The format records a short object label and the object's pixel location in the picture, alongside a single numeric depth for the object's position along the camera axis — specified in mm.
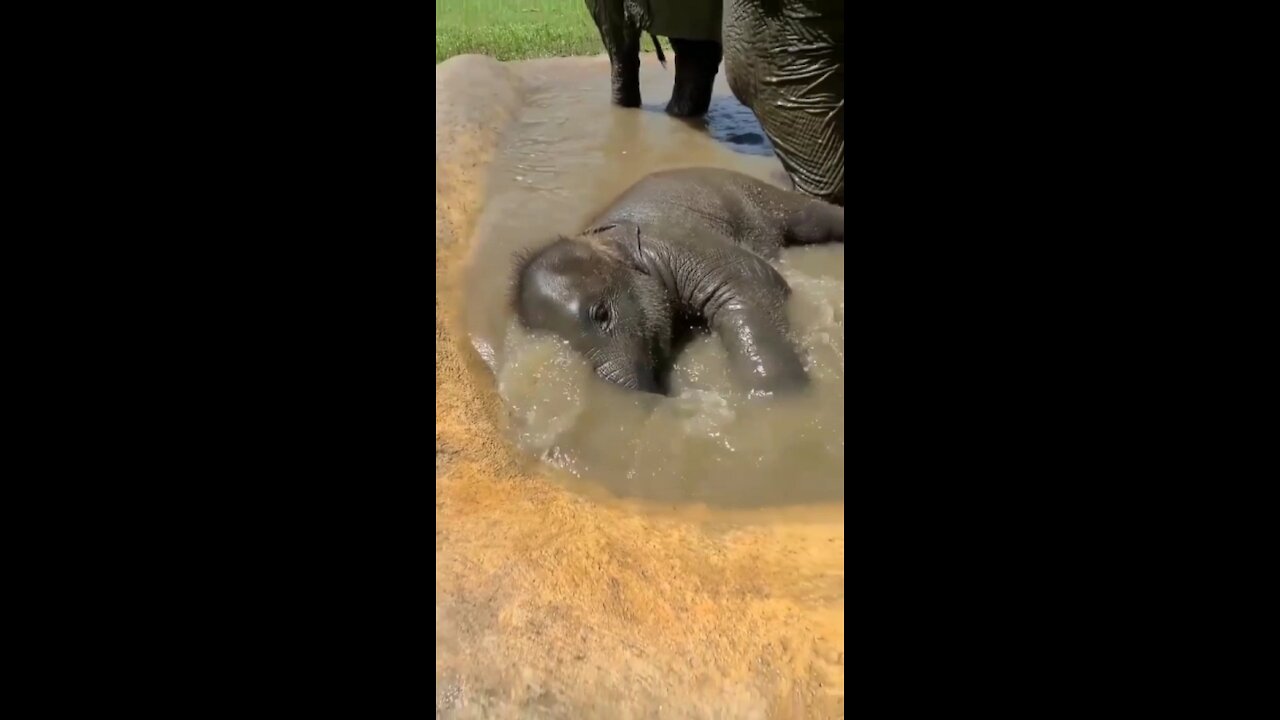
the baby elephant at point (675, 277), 3859
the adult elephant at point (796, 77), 5250
